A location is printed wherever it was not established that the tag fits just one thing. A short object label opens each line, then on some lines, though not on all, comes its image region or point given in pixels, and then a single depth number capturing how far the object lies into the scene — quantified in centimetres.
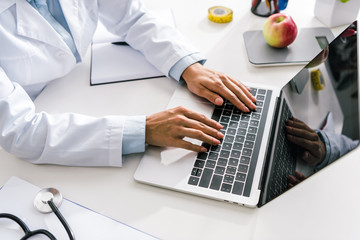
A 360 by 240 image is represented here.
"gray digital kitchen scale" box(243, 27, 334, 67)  96
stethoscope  59
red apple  96
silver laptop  64
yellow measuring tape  113
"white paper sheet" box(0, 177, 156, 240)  61
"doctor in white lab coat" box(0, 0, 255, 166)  73
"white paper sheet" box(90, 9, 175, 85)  94
